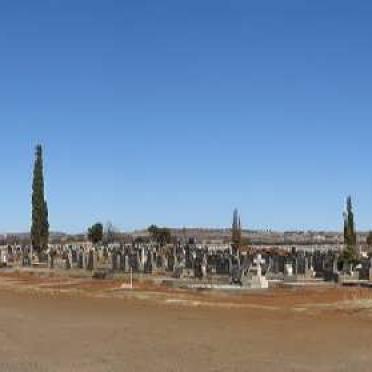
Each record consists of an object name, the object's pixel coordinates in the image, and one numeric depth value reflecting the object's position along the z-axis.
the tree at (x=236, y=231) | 76.98
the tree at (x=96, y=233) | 108.50
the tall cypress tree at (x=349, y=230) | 57.53
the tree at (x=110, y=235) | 138.50
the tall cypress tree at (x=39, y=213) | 74.62
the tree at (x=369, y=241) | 101.59
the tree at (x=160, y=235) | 111.81
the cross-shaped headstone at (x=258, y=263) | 40.95
